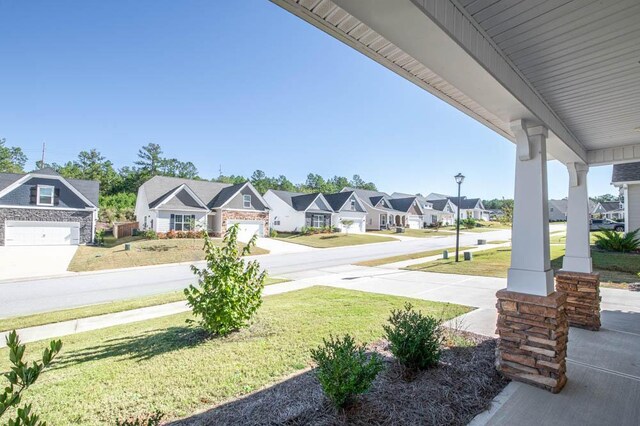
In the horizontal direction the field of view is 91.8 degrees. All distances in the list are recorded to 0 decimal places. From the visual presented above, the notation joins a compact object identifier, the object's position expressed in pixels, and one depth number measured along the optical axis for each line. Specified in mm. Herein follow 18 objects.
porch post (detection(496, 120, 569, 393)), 3174
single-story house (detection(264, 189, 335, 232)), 35031
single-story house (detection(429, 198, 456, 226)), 54103
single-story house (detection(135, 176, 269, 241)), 25453
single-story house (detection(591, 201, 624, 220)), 54406
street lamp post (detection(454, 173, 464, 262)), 14414
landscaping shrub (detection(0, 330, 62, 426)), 1123
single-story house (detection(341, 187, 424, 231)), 43625
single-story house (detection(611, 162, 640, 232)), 13492
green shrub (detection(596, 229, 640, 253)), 13695
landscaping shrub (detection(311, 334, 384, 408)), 2631
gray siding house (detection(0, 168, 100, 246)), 20625
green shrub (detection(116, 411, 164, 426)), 1759
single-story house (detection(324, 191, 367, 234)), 37375
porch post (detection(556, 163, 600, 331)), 4980
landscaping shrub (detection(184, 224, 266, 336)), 4934
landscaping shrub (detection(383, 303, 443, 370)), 3418
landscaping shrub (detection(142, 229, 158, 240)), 23797
